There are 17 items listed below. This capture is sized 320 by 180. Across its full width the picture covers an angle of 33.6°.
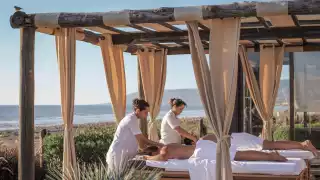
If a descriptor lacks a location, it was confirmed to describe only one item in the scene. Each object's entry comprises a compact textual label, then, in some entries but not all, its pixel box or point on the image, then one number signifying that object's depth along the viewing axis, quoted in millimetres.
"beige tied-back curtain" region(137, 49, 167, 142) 9250
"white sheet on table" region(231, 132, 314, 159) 6898
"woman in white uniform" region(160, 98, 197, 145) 7234
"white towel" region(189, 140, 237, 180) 5504
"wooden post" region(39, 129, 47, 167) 8006
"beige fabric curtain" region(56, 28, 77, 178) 6078
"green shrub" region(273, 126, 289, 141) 10032
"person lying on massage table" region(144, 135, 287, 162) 5742
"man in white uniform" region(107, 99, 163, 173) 5844
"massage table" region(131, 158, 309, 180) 5363
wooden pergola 5223
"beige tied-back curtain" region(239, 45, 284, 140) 9047
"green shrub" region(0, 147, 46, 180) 7205
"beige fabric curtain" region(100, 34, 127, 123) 7621
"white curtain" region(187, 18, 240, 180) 5156
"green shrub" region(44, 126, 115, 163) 8094
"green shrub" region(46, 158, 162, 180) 4629
